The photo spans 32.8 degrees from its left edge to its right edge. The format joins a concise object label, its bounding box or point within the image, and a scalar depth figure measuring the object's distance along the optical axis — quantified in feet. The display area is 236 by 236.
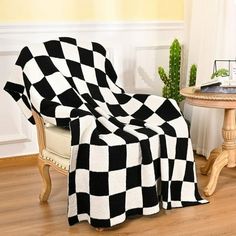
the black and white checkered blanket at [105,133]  6.26
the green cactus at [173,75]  10.03
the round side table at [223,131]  7.39
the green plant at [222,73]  8.09
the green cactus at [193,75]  10.11
